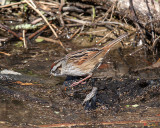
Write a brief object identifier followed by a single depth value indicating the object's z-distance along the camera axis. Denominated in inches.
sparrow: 402.6
